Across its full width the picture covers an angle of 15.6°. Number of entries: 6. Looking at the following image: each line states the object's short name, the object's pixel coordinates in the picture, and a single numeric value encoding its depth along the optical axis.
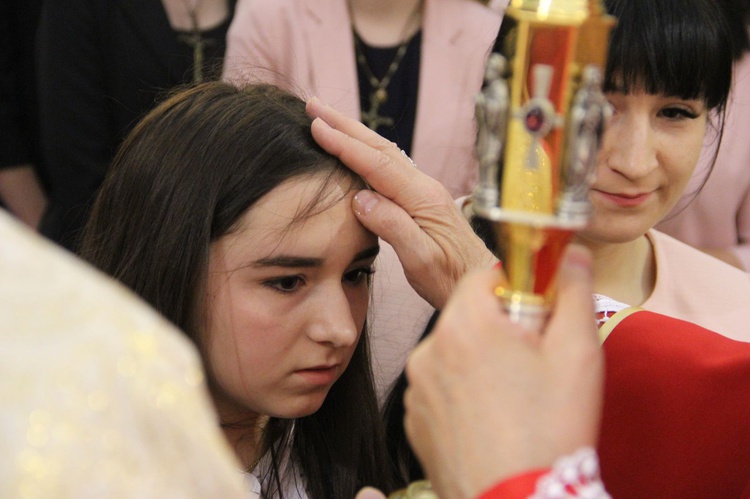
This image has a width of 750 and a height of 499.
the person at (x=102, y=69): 1.97
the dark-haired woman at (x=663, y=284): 1.55
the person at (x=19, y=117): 2.06
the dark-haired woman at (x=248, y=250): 1.66
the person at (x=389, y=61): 1.95
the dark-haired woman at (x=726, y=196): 1.97
